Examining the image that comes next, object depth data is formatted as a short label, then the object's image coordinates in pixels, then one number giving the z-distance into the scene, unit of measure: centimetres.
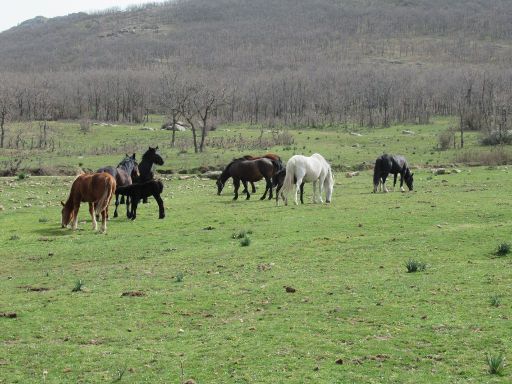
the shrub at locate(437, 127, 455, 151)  5612
